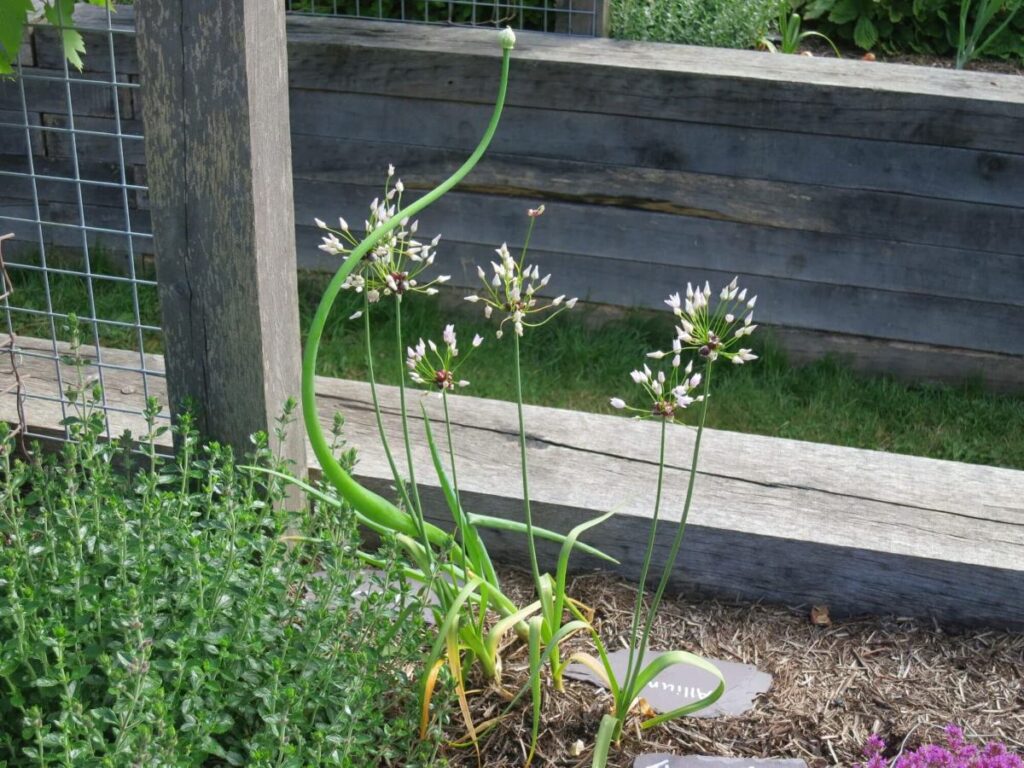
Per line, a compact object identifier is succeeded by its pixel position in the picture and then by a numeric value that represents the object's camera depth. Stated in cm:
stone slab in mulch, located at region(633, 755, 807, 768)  199
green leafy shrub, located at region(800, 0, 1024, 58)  505
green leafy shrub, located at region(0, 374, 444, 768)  168
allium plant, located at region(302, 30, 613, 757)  191
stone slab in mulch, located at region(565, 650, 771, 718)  217
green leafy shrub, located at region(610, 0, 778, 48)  433
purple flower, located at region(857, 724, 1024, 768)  180
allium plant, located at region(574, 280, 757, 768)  170
